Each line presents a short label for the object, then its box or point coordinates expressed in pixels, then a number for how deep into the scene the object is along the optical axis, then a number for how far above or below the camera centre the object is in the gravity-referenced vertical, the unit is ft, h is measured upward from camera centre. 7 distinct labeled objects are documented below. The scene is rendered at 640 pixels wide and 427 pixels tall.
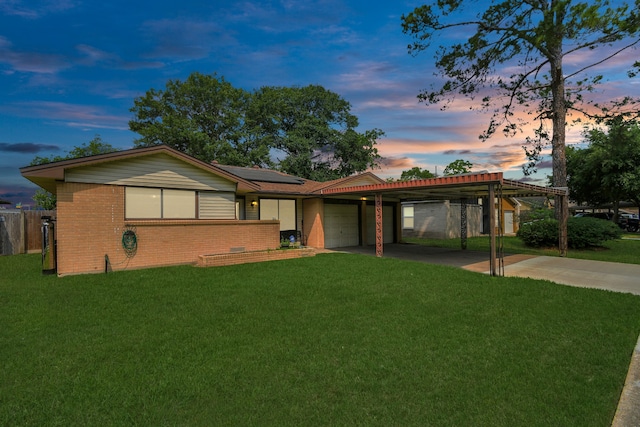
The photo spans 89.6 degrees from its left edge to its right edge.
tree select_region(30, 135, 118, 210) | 82.12 +16.61
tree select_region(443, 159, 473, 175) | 151.10 +22.35
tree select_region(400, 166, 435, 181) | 180.41 +23.32
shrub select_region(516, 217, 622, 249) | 45.93 -2.96
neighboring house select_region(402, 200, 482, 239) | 68.59 -1.06
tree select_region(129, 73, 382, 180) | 92.94 +27.83
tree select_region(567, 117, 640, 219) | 72.43 +10.60
